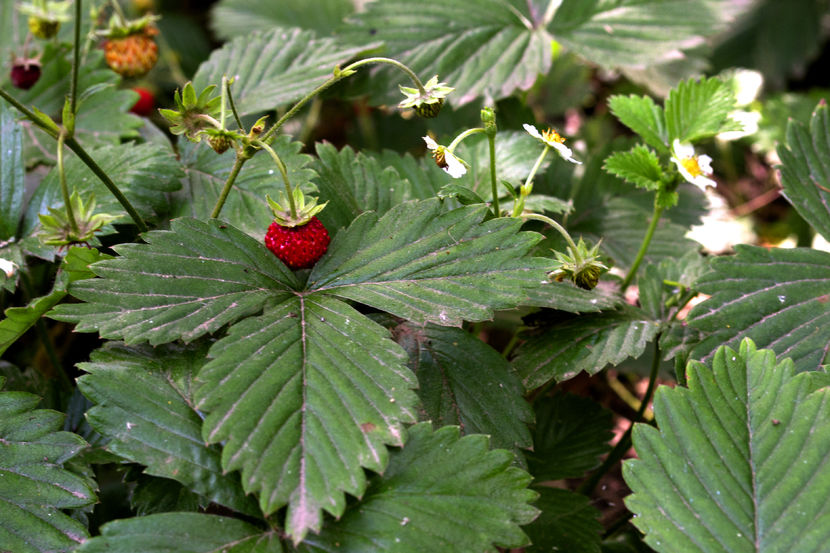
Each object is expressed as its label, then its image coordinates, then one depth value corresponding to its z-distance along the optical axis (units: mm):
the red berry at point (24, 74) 420
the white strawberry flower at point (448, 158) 357
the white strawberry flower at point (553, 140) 367
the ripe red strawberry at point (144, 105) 479
